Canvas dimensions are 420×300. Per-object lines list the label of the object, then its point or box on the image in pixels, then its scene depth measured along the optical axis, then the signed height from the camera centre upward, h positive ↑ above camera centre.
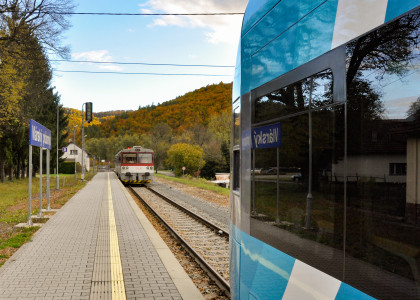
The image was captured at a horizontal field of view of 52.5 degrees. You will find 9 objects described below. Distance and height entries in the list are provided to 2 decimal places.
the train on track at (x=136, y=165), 35.57 -0.47
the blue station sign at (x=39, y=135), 11.12 +0.68
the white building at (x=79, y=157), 104.11 +0.47
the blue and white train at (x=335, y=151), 1.86 +0.05
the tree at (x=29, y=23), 21.12 +6.93
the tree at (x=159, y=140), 94.44 +4.66
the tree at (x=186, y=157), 64.06 +0.38
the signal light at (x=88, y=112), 31.17 +3.48
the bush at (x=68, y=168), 88.49 -1.79
